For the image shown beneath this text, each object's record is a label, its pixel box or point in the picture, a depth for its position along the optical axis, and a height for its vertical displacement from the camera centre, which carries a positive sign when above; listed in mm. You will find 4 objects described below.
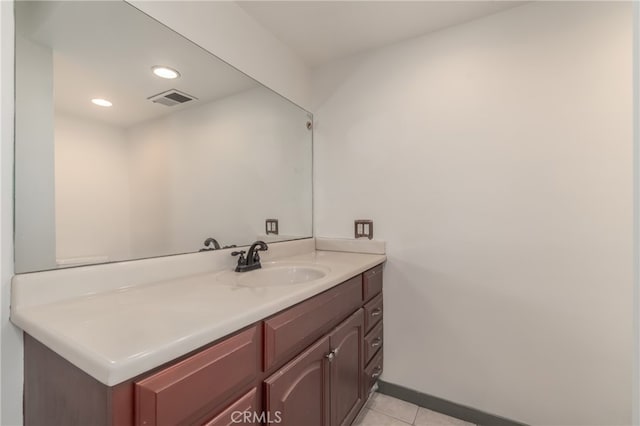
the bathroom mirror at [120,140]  776 +277
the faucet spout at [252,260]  1273 -242
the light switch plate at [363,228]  1749 -111
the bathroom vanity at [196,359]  487 -352
